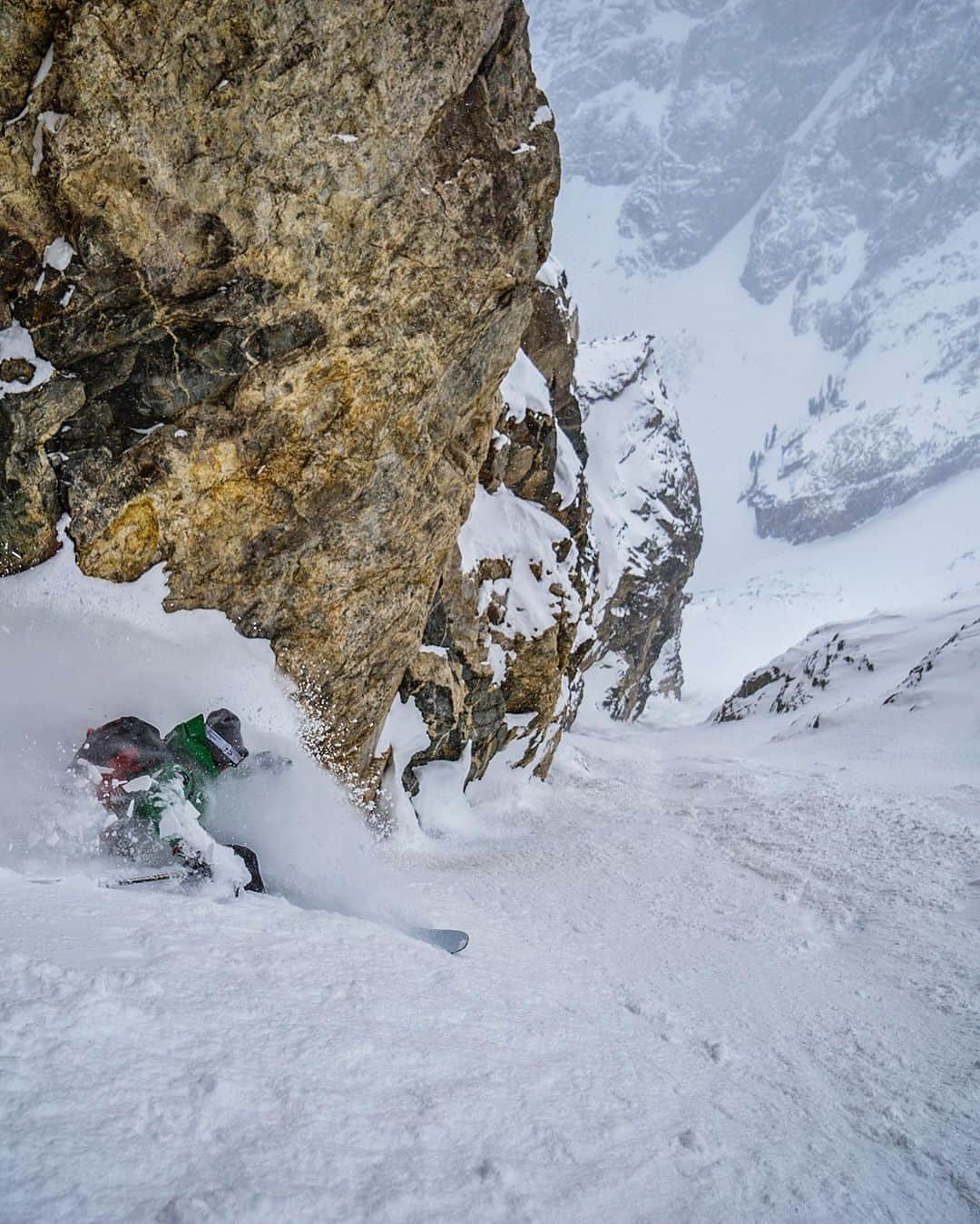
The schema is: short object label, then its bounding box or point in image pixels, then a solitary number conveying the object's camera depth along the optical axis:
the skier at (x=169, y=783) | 4.99
